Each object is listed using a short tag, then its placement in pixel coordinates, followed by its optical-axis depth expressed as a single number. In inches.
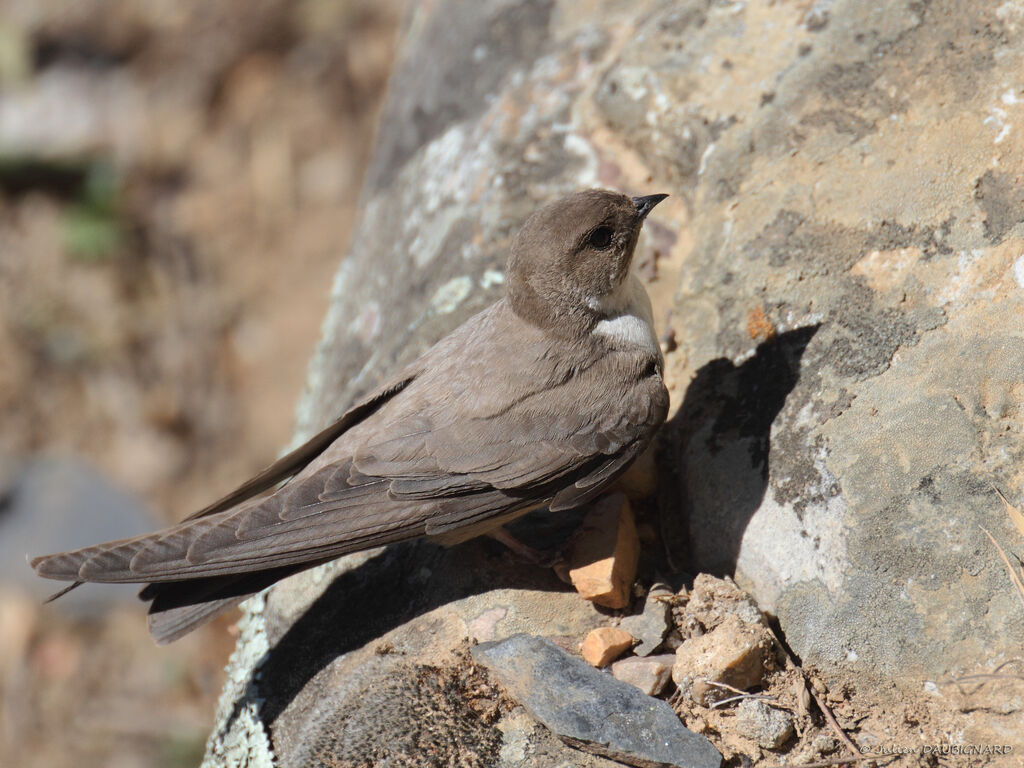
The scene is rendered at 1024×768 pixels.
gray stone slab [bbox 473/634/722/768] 201.8
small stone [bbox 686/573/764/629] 216.4
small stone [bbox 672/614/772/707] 205.0
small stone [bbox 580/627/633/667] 222.5
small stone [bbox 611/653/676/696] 215.9
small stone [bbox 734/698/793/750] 199.9
